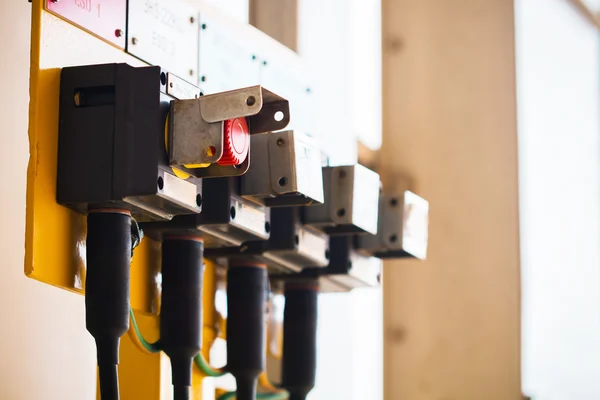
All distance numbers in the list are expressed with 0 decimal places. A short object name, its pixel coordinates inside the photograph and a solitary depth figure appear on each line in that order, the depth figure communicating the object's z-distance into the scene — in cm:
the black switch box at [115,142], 137
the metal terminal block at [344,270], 171
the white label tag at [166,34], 152
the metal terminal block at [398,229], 168
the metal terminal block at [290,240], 160
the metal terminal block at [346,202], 159
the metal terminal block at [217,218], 148
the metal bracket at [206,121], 135
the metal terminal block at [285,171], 146
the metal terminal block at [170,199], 138
